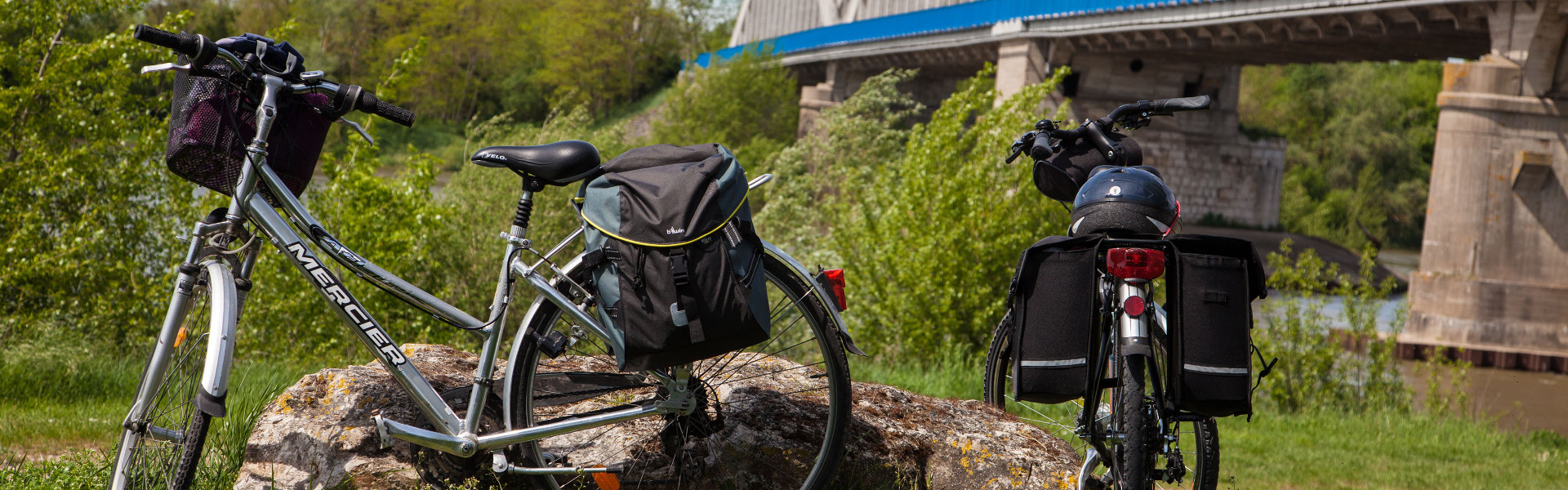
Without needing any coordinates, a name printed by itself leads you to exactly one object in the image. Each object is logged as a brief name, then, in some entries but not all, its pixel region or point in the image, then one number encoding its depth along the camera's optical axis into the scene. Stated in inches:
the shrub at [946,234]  383.2
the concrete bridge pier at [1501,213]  694.5
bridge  696.4
